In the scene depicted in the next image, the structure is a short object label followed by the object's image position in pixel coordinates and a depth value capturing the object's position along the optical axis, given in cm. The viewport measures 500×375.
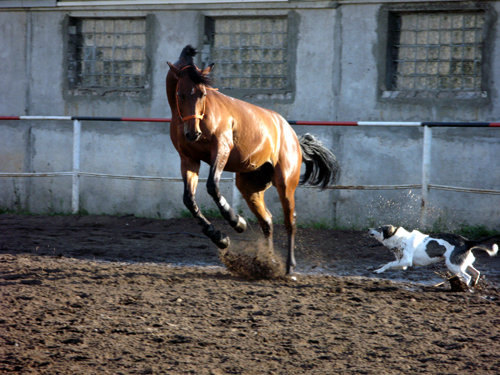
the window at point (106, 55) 2420
